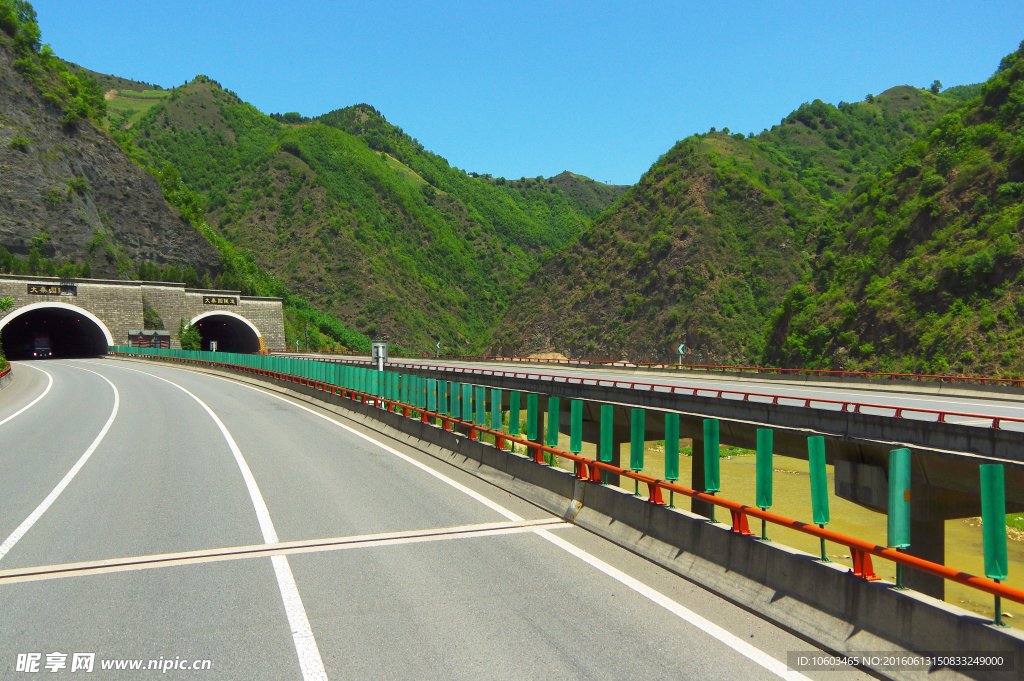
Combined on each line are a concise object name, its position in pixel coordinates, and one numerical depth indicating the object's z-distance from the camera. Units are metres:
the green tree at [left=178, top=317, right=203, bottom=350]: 85.88
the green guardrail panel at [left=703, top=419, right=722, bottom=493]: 7.50
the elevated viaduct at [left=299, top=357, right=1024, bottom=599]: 9.02
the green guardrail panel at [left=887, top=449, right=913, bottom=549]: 5.39
